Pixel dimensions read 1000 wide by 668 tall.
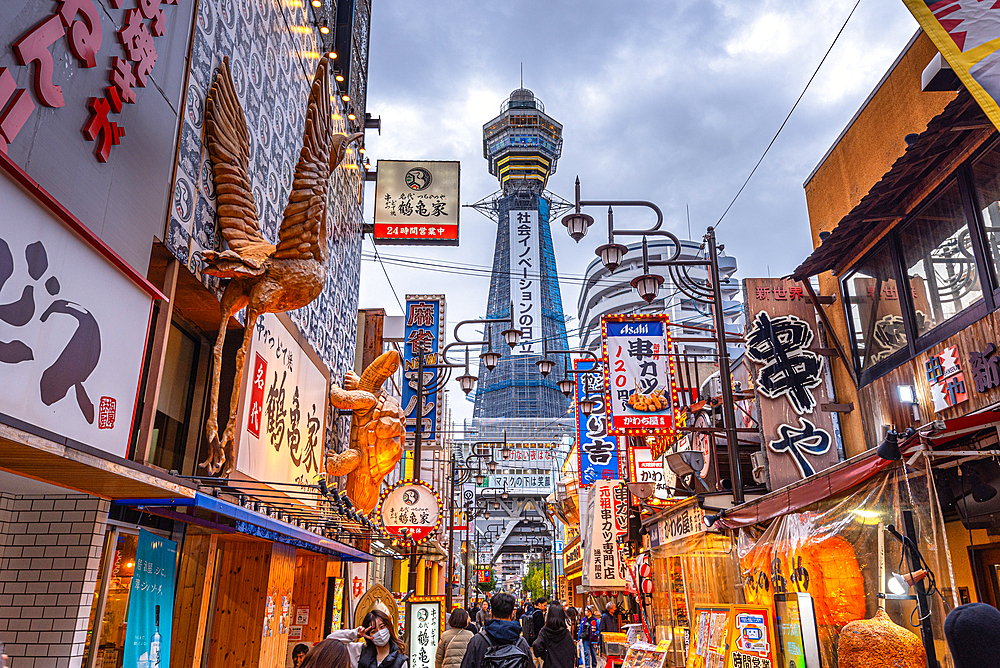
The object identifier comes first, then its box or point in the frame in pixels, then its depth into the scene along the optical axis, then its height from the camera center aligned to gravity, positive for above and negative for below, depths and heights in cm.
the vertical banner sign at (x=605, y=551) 1814 +50
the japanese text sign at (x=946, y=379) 747 +209
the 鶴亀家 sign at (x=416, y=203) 1708 +911
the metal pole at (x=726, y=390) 1094 +295
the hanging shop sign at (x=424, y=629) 1223 -104
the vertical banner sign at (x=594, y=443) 2692 +539
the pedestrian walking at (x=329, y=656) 410 -50
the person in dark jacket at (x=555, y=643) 855 -89
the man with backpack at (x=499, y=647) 634 -71
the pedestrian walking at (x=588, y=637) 1772 -195
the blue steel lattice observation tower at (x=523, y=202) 11556 +6154
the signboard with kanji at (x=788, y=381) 1024 +285
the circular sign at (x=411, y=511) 1368 +117
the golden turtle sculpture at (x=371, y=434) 1433 +280
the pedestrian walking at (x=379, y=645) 617 -67
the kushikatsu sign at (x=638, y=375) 1391 +401
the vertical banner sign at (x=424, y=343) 2003 +680
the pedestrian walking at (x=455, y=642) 862 -89
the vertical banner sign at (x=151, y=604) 675 -34
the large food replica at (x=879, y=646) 522 -57
